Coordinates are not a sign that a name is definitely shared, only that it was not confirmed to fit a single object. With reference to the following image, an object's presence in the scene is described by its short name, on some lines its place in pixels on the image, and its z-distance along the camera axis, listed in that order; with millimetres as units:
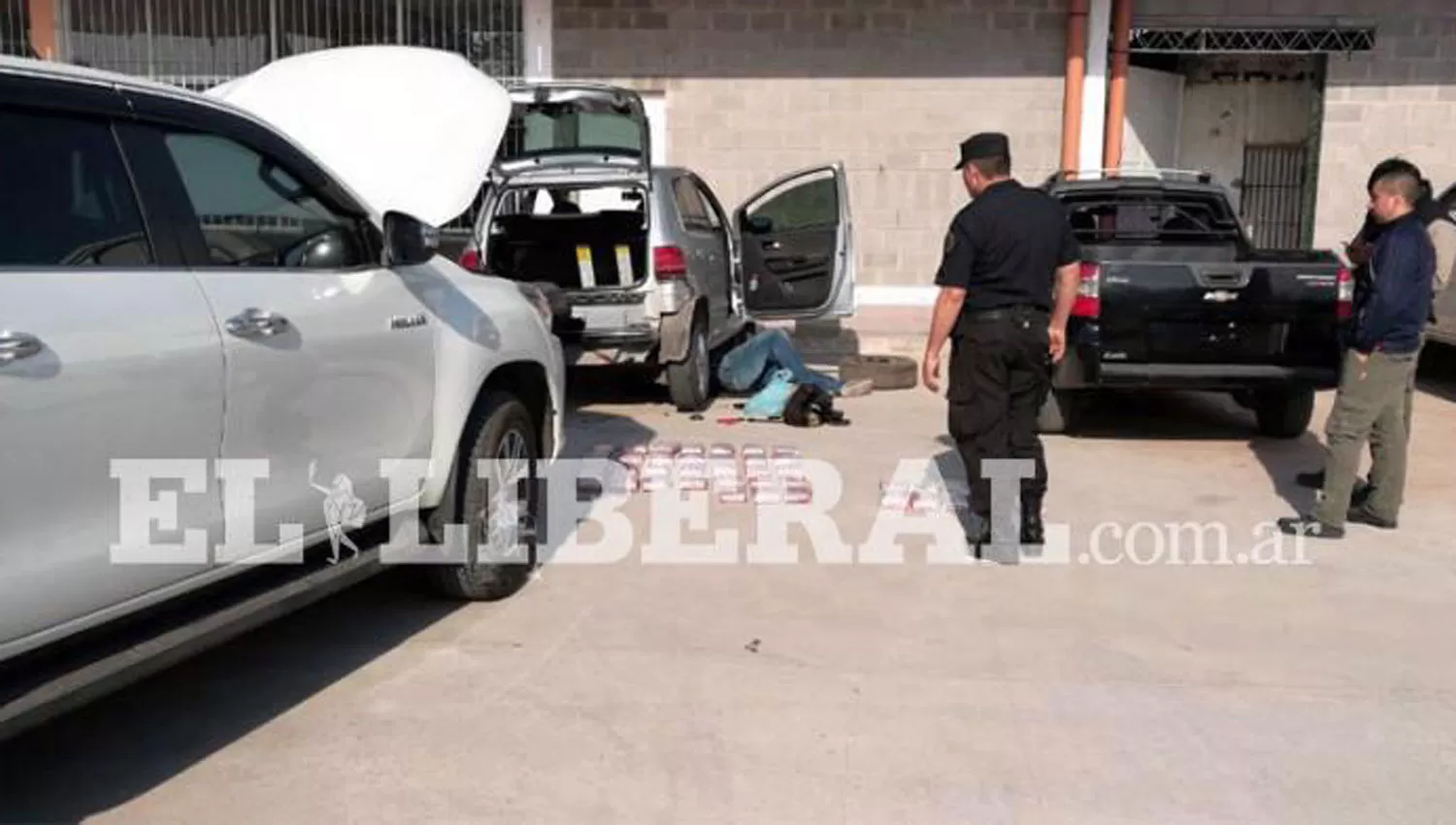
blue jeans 10289
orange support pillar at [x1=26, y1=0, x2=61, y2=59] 13891
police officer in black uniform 5789
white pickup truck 3189
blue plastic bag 9445
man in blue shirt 6105
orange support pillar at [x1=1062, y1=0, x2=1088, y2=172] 12891
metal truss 12961
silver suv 9148
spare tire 10836
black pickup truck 7996
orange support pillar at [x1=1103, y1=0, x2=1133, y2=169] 12977
